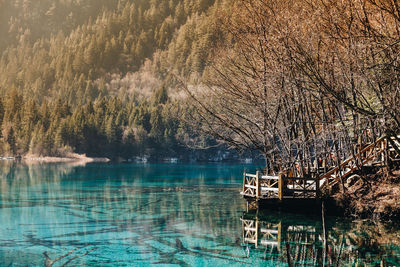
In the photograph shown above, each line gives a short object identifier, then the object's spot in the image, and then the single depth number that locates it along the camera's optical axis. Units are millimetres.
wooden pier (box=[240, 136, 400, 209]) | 22594
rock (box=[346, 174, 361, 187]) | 23312
